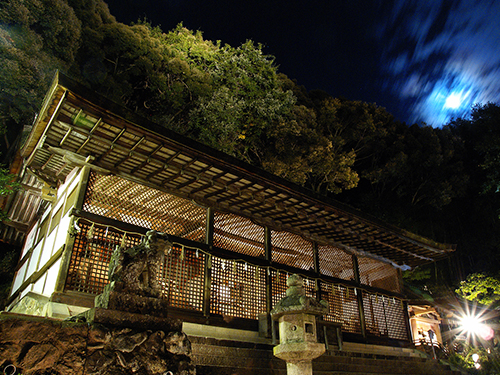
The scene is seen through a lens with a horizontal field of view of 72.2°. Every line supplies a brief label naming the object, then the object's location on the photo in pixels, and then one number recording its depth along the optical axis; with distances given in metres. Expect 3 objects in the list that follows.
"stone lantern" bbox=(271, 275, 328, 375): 7.04
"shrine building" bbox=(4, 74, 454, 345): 7.69
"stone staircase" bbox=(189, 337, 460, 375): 7.38
